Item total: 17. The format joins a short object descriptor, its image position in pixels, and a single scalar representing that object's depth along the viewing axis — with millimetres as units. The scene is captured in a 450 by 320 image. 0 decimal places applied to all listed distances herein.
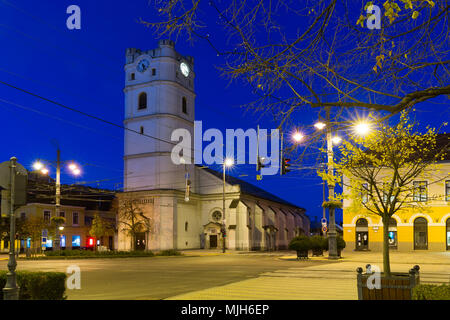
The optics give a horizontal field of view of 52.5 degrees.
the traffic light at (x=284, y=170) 22548
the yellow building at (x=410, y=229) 43469
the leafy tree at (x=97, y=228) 57031
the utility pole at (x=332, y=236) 30658
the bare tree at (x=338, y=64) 5896
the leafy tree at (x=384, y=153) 12461
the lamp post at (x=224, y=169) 53112
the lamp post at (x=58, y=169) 35881
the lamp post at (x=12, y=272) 9477
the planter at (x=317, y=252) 35375
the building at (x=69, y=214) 64125
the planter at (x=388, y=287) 9383
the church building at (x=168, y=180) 57750
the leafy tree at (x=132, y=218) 56594
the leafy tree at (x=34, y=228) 52125
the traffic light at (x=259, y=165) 25703
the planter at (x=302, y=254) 33250
